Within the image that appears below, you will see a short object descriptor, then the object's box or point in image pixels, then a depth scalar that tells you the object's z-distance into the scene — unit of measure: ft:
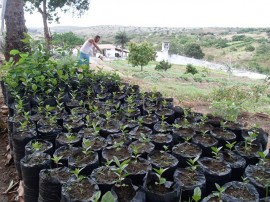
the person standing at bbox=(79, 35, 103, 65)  18.69
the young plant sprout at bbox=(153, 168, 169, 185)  5.05
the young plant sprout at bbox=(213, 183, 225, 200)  4.82
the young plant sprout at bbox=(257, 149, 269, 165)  5.83
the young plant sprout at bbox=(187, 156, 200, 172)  5.75
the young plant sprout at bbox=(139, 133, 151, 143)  6.88
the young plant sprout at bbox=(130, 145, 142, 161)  5.98
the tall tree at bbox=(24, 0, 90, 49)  48.91
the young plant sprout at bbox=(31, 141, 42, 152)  6.46
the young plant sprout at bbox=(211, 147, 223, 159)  6.17
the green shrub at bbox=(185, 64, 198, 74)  55.57
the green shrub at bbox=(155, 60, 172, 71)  63.41
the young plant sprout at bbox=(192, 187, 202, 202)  4.38
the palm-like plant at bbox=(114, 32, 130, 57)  136.77
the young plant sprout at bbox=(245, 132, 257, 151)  6.92
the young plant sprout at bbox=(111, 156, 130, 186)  5.06
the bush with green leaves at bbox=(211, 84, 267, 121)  13.41
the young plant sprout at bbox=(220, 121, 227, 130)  8.23
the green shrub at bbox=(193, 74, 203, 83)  42.04
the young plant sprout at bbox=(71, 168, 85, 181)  5.30
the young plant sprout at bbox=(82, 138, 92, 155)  6.11
